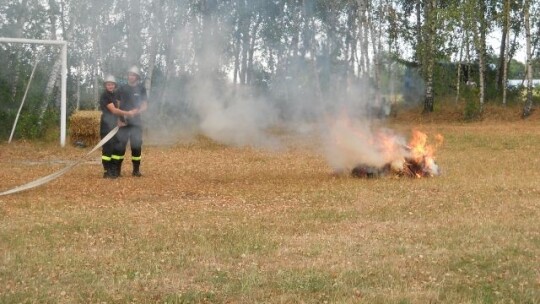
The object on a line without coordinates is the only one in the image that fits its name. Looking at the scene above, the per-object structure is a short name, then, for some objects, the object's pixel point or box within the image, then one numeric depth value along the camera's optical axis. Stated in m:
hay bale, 21.30
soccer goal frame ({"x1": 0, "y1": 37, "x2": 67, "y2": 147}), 16.90
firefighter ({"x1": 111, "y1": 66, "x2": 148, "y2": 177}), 13.13
